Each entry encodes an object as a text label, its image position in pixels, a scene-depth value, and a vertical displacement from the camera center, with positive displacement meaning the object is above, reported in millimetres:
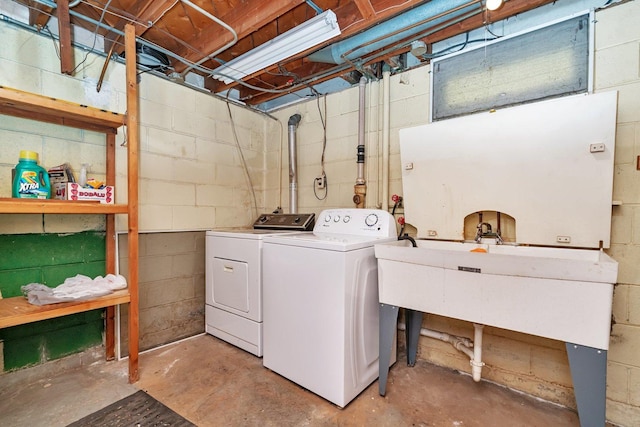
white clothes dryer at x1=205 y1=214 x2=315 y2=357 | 2094 -582
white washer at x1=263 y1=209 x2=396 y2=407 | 1577 -607
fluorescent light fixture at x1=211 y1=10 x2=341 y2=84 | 1686 +1025
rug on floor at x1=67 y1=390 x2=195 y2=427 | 1438 -1067
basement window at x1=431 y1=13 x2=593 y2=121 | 1590 +822
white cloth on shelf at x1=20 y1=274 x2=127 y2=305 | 1547 -484
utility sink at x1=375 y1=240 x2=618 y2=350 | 1148 -361
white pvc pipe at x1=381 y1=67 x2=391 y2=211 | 2236 +535
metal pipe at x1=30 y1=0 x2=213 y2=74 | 1656 +1093
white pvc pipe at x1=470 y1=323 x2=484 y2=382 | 1644 -817
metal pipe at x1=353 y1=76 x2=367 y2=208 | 2328 +390
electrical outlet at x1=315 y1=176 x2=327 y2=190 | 2649 +214
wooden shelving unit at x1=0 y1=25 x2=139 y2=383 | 1415 -5
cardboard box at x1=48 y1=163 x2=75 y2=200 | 1698 +143
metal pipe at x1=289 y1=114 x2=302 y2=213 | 2799 +386
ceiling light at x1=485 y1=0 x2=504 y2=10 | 1485 +1030
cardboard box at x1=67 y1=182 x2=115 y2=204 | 1641 +59
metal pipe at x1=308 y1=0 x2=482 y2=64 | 1636 +1088
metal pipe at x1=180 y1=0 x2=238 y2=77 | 1623 +1071
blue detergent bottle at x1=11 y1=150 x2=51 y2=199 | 1549 +129
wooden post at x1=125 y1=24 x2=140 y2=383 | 1692 +70
